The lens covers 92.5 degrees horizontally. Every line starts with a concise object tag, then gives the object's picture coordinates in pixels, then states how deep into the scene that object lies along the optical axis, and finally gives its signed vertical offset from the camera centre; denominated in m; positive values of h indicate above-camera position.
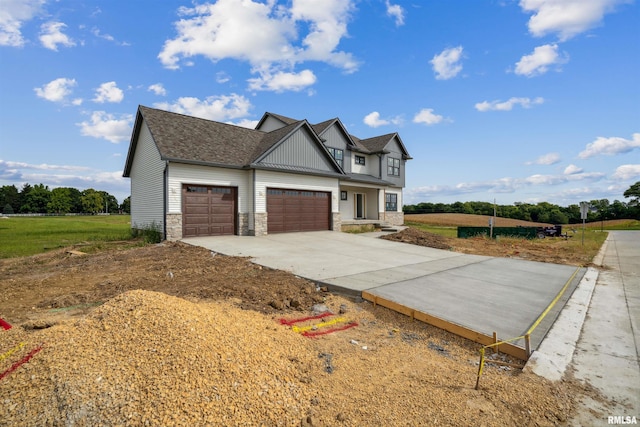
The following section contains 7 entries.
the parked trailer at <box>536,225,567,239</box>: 21.57 -1.49
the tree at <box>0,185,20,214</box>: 99.12 +4.11
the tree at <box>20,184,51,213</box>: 97.38 +3.09
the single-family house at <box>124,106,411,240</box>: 13.95 +1.67
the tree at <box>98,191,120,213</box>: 124.24 +2.88
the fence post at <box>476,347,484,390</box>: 3.09 -1.65
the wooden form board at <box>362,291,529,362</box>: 3.96 -1.75
